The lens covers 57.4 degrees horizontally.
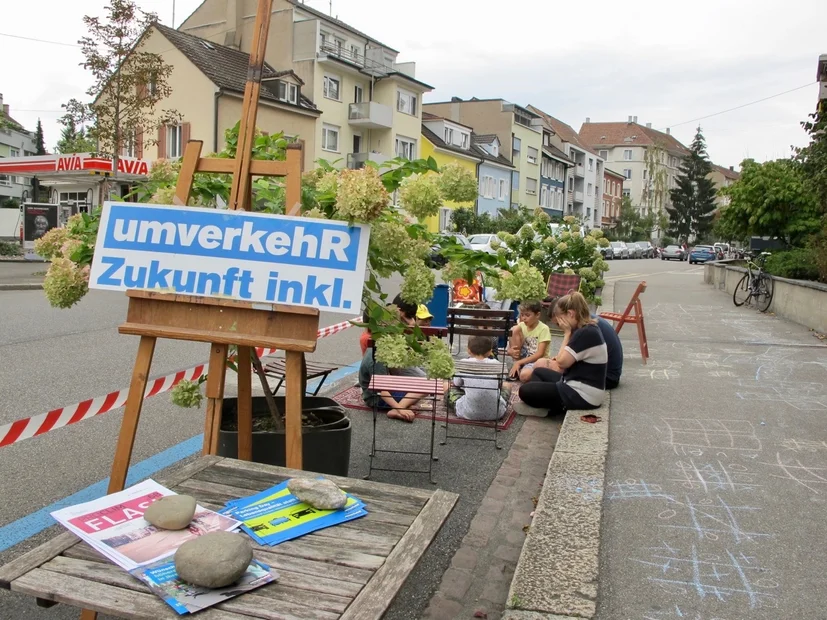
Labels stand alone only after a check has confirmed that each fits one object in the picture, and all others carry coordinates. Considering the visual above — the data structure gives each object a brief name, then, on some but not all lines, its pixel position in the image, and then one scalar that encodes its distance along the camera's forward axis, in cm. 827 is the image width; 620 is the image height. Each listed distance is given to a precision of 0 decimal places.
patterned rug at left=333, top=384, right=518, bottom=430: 700
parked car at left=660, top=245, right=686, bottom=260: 6425
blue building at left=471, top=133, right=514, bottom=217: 5825
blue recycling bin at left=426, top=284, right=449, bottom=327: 1097
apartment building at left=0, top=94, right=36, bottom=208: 6026
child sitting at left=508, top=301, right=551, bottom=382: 821
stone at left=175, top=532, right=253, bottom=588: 213
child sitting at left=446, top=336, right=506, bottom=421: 690
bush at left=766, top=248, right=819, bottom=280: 1577
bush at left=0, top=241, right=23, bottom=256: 2772
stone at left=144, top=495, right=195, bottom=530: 247
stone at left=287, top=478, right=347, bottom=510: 271
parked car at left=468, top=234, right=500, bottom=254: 3566
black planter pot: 426
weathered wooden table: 208
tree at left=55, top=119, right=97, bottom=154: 2703
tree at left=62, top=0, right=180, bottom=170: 2247
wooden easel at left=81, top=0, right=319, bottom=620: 338
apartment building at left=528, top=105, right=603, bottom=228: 7894
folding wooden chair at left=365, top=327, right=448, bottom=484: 558
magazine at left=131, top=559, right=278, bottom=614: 208
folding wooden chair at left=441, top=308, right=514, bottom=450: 704
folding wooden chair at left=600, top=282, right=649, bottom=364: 980
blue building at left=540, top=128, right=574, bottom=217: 7062
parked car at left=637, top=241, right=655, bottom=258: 6844
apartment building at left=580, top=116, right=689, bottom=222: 10706
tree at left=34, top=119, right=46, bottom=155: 8767
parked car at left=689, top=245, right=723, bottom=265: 5581
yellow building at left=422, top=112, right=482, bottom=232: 5066
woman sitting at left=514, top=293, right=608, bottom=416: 680
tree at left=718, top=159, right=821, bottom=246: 2053
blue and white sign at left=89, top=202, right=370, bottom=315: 337
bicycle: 1723
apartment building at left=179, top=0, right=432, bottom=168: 4028
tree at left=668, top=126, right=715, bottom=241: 9162
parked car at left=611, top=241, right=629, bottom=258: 6139
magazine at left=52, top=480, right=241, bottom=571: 234
